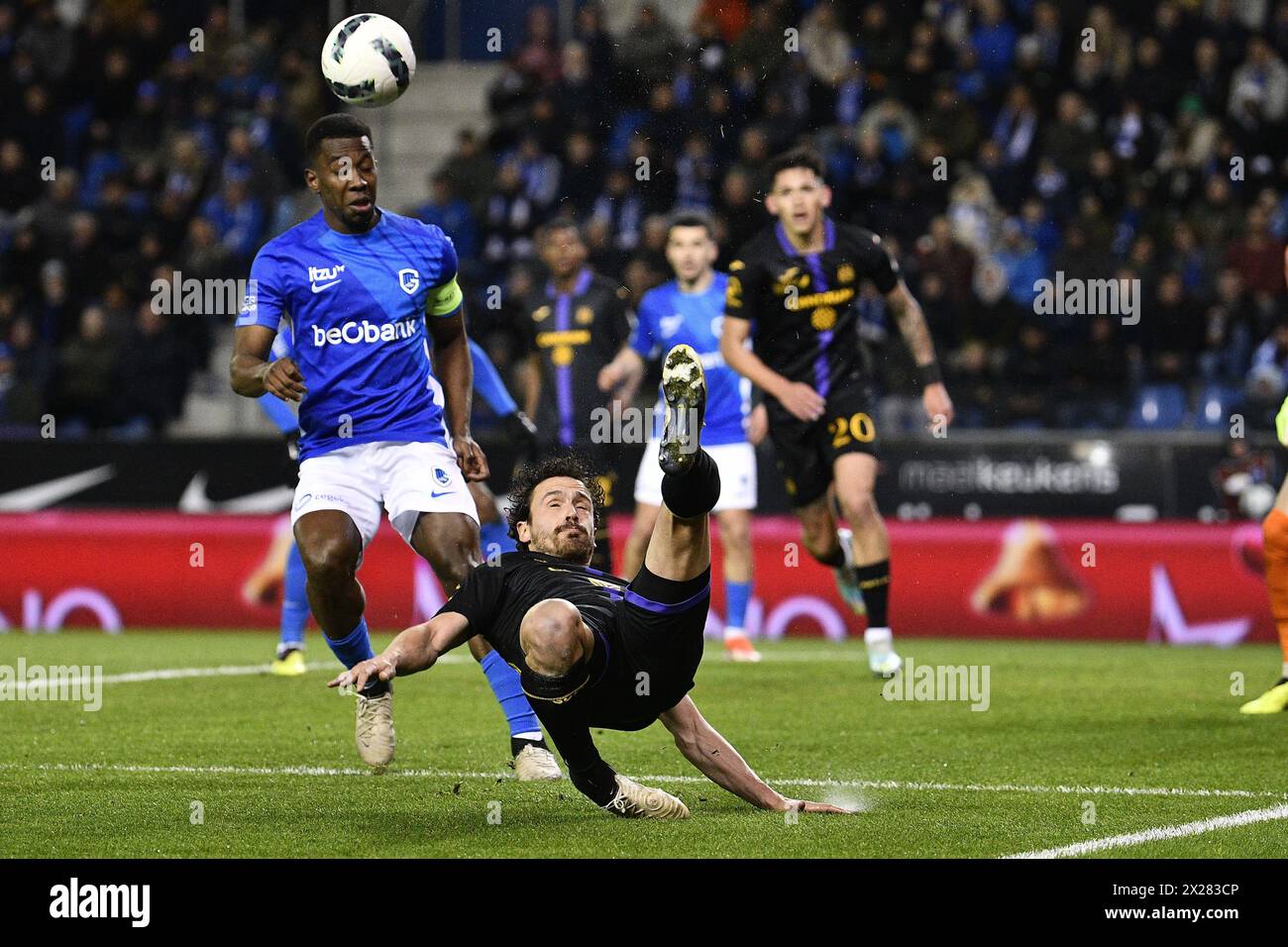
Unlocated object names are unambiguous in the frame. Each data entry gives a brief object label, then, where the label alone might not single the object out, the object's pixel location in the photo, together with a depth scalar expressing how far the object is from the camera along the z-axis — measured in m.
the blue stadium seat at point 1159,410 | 14.46
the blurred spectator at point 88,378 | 16.11
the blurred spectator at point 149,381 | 16.19
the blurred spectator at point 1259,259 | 15.55
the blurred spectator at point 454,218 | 16.73
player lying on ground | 5.45
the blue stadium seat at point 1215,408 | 14.37
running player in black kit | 10.30
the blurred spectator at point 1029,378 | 14.67
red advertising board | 13.55
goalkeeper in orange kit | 9.06
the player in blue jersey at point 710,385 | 12.03
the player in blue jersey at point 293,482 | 9.43
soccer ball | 7.80
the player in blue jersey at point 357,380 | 7.20
